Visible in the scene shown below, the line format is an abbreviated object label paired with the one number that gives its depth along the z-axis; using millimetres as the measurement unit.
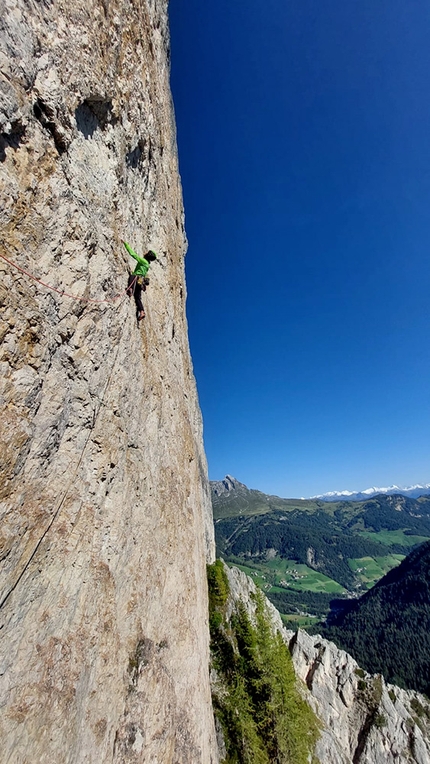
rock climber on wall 11875
